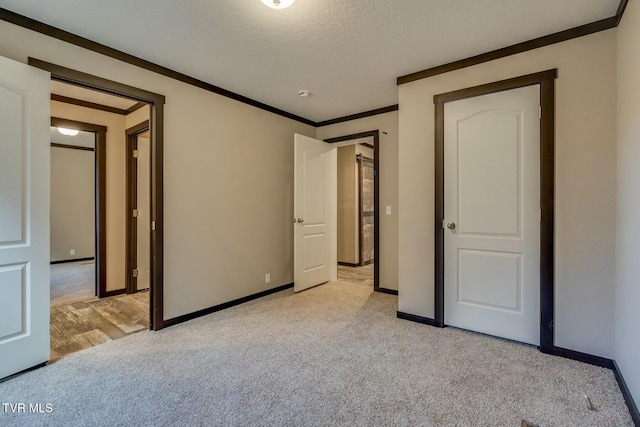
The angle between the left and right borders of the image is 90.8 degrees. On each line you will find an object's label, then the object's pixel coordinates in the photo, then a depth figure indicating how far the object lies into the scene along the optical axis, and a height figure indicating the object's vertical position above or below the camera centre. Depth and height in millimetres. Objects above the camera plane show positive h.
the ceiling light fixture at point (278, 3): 1941 +1302
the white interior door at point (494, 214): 2508 -14
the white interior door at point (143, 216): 4234 -39
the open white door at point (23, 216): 2014 -17
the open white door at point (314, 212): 4141 +10
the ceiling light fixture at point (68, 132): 4957 +1291
